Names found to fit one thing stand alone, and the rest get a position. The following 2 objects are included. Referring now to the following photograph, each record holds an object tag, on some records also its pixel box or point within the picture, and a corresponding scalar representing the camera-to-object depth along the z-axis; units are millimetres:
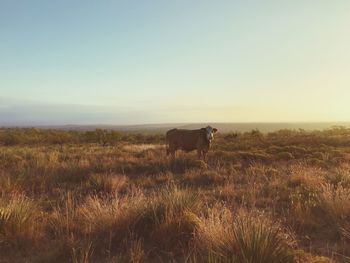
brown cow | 18578
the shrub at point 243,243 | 4234
